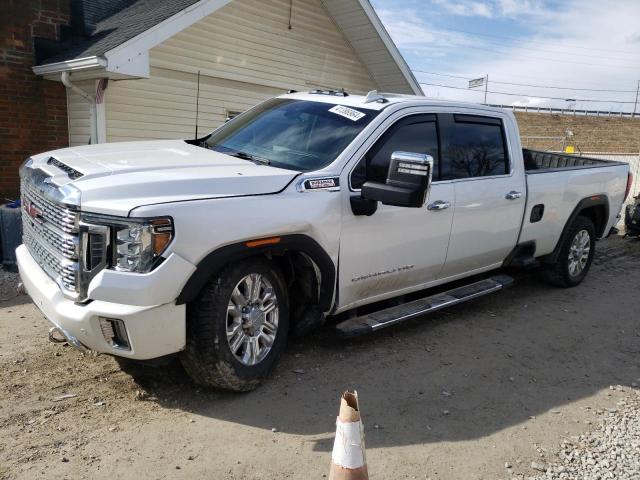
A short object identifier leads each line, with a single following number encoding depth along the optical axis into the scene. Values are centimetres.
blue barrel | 646
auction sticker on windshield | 435
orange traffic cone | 237
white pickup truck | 309
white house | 789
